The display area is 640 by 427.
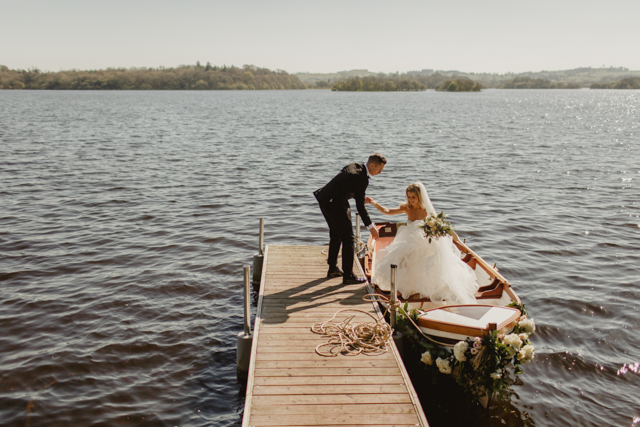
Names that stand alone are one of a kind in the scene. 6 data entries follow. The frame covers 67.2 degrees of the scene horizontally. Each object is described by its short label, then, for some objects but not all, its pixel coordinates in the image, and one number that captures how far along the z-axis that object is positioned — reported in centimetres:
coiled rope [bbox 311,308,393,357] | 704
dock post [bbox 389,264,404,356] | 755
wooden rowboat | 686
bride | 871
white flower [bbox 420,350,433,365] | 720
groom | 862
